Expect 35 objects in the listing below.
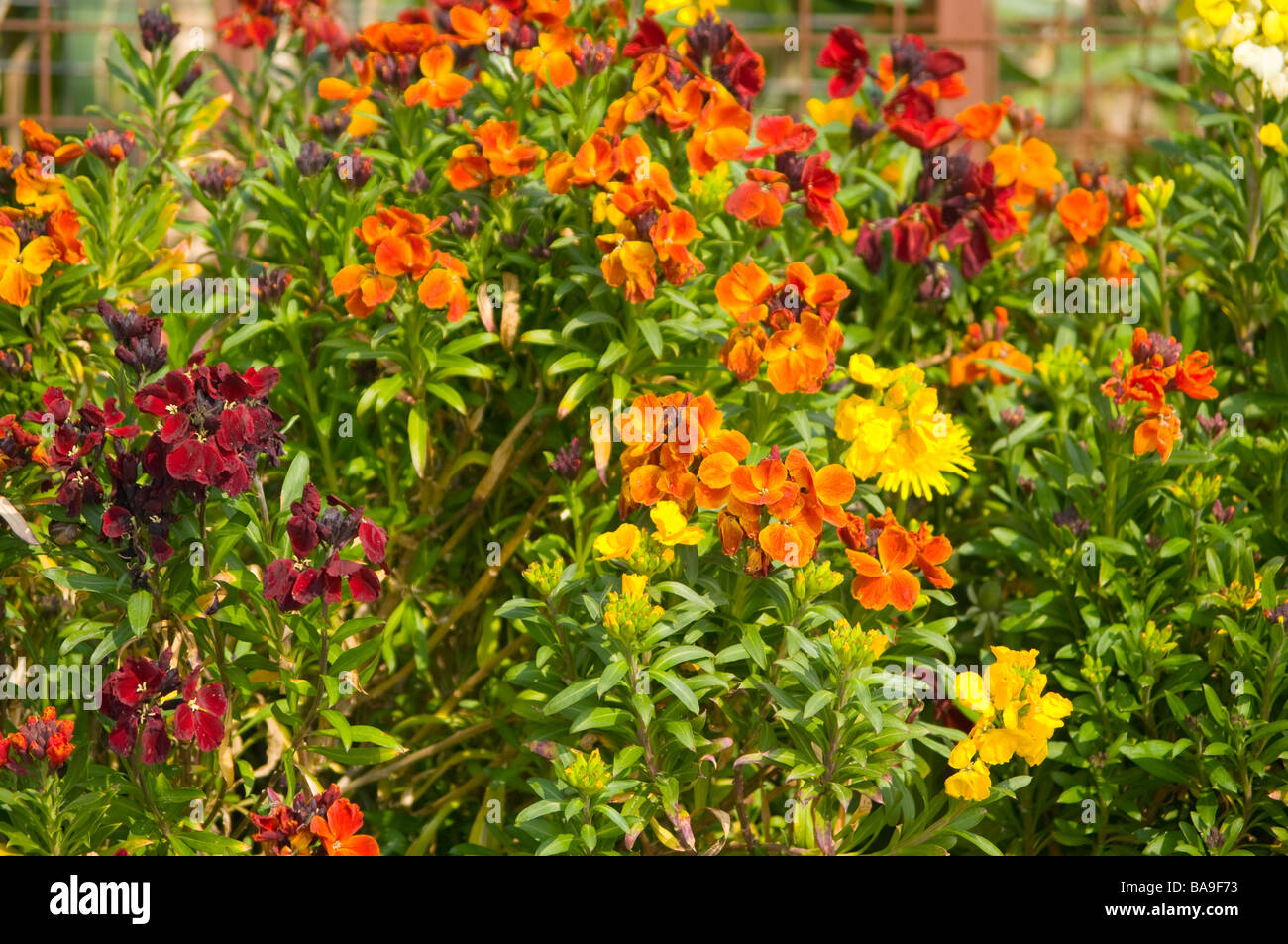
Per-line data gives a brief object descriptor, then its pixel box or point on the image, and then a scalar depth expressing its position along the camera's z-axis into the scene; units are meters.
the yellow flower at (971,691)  1.85
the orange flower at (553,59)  2.29
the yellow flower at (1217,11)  2.47
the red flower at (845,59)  2.55
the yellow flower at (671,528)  1.86
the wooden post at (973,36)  3.82
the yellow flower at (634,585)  1.83
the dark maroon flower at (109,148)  2.39
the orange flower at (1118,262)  2.62
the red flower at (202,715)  1.80
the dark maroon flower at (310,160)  2.27
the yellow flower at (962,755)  1.83
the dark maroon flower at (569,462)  2.17
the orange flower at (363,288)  2.07
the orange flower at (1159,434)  2.10
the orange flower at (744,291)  2.01
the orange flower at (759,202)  2.17
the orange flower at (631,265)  2.06
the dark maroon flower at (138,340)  1.90
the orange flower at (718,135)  2.22
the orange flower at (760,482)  1.81
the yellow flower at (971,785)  1.83
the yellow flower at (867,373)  2.06
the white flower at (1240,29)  2.44
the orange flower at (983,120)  2.63
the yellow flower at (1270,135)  2.39
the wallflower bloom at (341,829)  1.77
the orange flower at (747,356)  1.99
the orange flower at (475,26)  2.35
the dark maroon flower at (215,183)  2.36
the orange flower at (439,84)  2.34
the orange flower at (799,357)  1.98
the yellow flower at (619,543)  1.89
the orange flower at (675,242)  2.04
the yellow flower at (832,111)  2.66
